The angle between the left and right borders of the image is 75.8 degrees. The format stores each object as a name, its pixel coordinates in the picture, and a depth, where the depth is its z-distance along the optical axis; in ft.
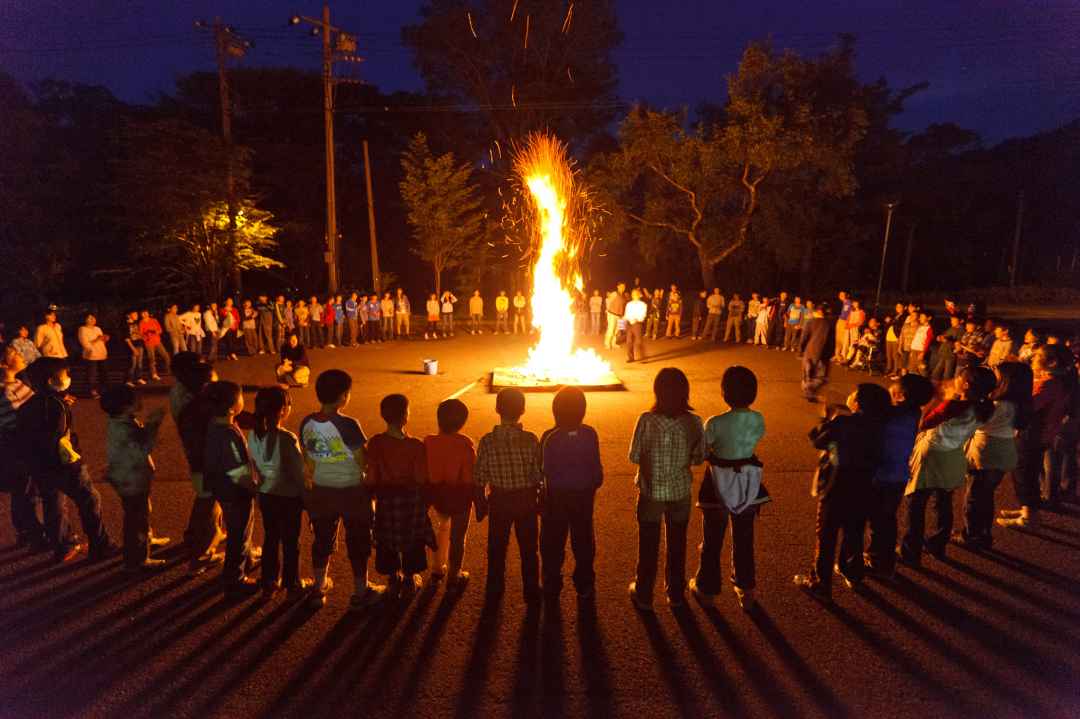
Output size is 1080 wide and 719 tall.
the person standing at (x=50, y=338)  42.16
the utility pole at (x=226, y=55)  77.82
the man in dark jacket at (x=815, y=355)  41.14
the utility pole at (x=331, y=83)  76.69
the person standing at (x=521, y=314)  79.82
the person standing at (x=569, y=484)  16.37
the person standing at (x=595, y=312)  78.64
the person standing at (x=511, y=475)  16.52
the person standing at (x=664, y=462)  16.22
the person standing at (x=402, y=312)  76.48
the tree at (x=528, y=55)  102.78
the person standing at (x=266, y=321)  63.36
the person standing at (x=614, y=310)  61.16
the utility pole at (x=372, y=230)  93.81
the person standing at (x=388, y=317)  73.51
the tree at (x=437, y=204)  94.27
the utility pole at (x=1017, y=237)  139.13
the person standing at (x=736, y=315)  71.31
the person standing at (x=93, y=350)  44.73
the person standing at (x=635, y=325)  56.85
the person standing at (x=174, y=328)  54.95
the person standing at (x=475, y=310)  83.97
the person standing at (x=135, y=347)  49.19
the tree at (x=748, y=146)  82.99
